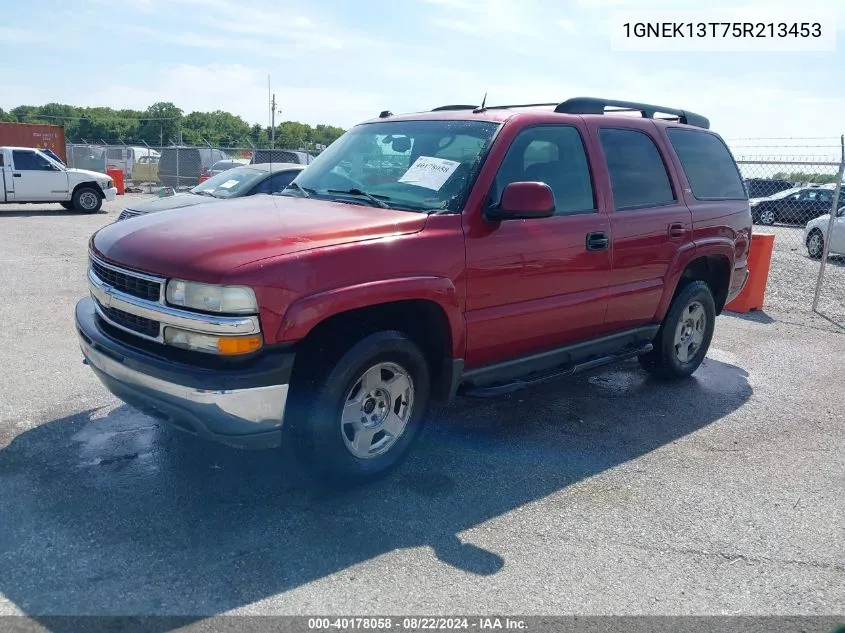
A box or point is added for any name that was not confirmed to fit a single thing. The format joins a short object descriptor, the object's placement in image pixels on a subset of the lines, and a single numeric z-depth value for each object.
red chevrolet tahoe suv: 3.36
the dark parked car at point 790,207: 22.39
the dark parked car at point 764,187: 25.92
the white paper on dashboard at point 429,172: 4.29
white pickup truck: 18.16
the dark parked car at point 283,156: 20.71
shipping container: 26.50
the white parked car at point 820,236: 14.54
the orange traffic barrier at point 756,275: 9.22
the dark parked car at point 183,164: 26.72
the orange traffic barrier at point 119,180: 26.22
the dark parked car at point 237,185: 9.87
